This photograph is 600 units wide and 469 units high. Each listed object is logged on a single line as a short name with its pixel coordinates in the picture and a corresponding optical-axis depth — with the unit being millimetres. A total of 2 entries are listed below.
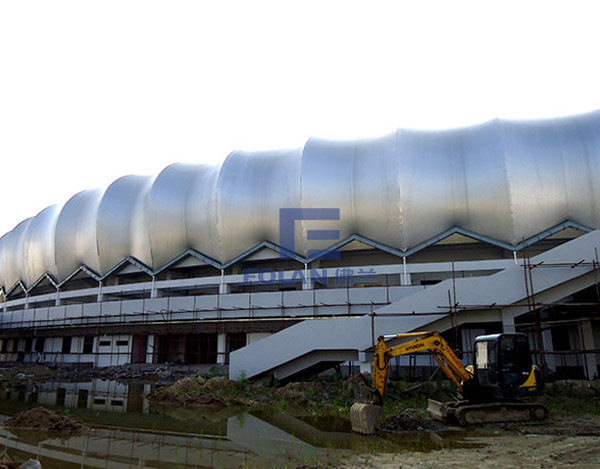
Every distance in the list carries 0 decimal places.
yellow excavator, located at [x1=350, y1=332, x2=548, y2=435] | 11047
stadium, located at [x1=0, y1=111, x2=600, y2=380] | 25703
